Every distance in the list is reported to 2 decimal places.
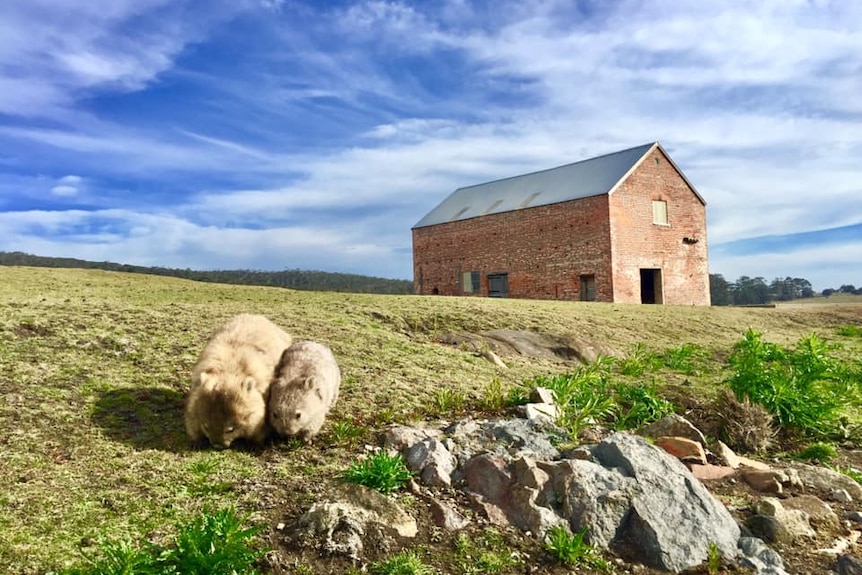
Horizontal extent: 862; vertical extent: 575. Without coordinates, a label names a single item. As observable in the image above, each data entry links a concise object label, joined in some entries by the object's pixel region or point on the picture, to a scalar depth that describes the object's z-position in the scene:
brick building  33.03
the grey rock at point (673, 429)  6.93
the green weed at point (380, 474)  4.65
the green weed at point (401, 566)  3.80
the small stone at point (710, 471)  5.94
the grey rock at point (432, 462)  4.95
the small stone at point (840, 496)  5.72
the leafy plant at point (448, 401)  6.82
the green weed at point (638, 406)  7.62
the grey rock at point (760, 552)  4.33
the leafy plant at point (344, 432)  5.77
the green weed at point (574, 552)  4.12
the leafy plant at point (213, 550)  3.58
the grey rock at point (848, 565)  4.30
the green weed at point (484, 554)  3.97
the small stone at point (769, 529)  4.71
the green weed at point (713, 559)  4.29
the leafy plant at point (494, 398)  7.03
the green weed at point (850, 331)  18.94
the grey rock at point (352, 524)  3.98
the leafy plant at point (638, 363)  10.07
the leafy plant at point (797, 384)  8.07
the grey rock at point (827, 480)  5.89
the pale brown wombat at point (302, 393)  5.52
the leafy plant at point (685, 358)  11.14
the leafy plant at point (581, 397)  6.65
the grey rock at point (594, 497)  4.49
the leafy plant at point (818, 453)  7.13
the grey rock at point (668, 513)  4.39
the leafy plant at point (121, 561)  3.47
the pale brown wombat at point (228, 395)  5.34
